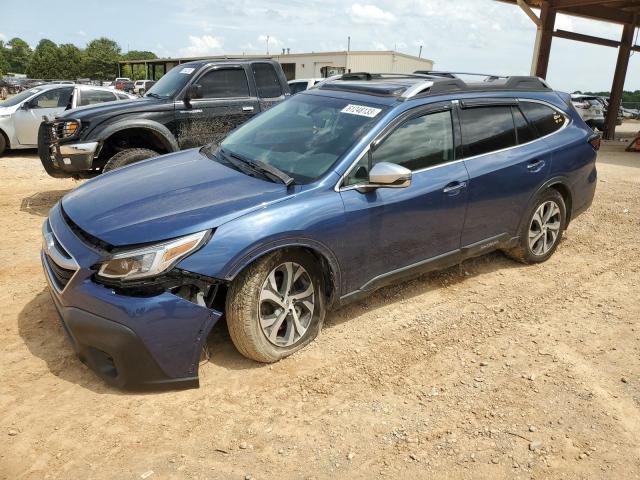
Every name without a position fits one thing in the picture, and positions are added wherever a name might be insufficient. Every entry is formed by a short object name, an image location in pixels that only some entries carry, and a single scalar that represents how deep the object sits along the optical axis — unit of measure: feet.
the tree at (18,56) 354.95
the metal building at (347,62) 104.37
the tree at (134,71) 240.12
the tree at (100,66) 250.37
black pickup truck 21.26
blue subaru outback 9.19
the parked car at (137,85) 108.40
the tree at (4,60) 326.28
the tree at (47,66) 242.37
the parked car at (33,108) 35.37
